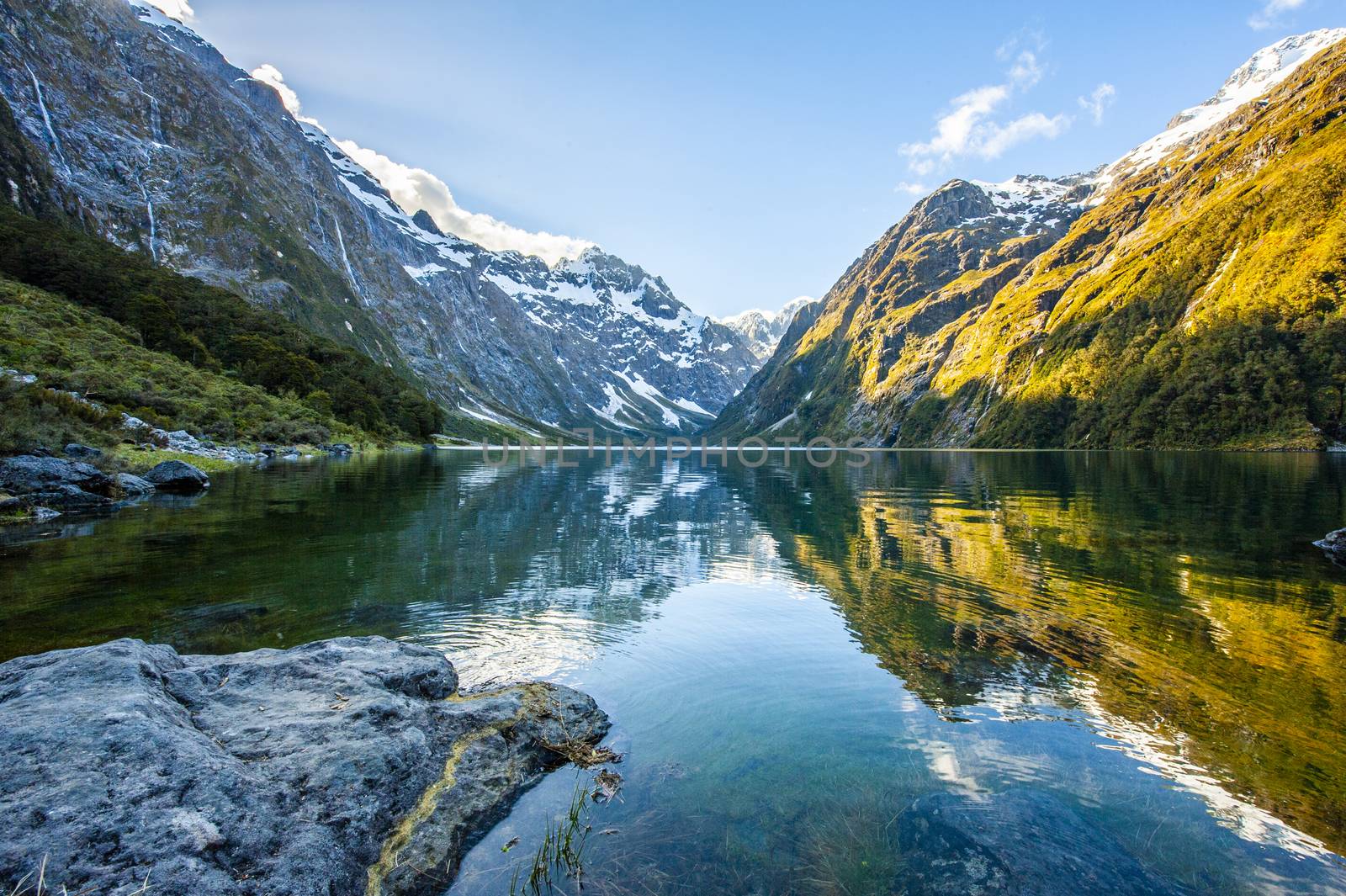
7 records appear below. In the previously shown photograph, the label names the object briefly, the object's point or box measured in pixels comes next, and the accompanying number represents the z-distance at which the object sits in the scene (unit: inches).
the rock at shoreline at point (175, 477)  1541.6
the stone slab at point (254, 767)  203.3
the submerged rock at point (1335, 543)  887.7
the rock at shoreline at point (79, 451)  1358.3
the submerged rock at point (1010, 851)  271.6
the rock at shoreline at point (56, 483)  1123.9
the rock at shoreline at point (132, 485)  1349.7
